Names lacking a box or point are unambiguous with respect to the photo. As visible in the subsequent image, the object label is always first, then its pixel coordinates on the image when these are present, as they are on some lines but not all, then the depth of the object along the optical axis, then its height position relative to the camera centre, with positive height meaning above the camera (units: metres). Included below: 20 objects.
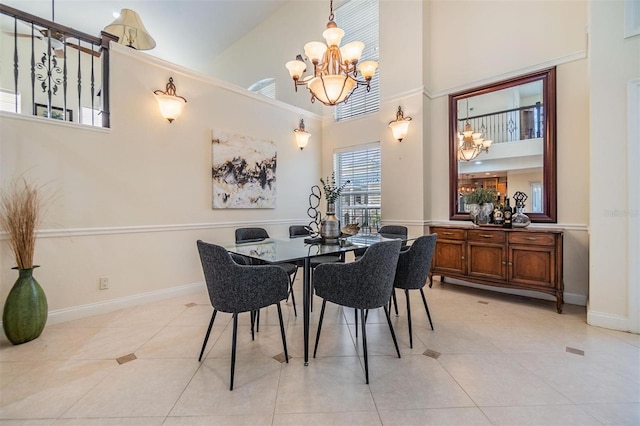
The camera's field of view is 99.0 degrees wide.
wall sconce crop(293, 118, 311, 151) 4.84 +1.35
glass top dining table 1.99 -0.32
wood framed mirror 3.30 +0.86
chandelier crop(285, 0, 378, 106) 2.49 +1.44
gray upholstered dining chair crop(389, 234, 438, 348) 2.33 -0.47
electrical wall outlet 2.95 -0.76
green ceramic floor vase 2.23 -0.80
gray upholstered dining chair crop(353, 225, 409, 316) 3.28 -0.28
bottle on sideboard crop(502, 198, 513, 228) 3.32 -0.08
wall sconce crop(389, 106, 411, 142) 4.16 +1.31
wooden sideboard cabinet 2.95 -0.57
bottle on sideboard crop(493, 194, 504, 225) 3.42 -0.08
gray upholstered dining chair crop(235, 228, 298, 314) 2.94 -0.30
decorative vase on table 2.65 -0.19
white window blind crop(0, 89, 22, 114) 4.89 +2.14
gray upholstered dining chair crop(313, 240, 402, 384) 1.84 -0.48
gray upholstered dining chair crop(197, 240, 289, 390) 1.78 -0.48
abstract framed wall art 3.89 +0.61
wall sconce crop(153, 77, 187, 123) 3.27 +1.35
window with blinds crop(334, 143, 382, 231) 4.86 +0.49
